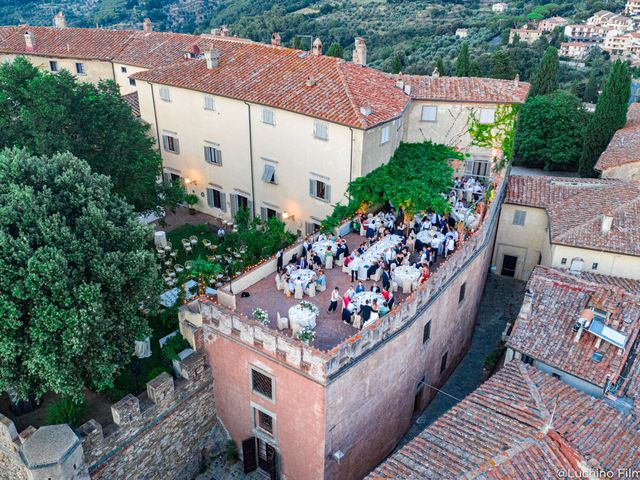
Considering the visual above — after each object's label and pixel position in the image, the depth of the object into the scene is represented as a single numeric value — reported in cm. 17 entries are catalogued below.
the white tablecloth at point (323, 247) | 2455
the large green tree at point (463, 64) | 5953
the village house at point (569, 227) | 2892
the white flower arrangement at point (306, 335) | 1916
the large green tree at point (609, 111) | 4619
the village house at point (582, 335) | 2064
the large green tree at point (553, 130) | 5319
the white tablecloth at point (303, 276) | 2235
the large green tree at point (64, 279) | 1725
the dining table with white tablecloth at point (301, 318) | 1984
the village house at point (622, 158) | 3722
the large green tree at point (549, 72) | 6141
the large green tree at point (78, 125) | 2703
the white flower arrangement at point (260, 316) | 2012
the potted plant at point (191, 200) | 3922
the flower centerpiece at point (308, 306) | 2023
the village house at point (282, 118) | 3094
